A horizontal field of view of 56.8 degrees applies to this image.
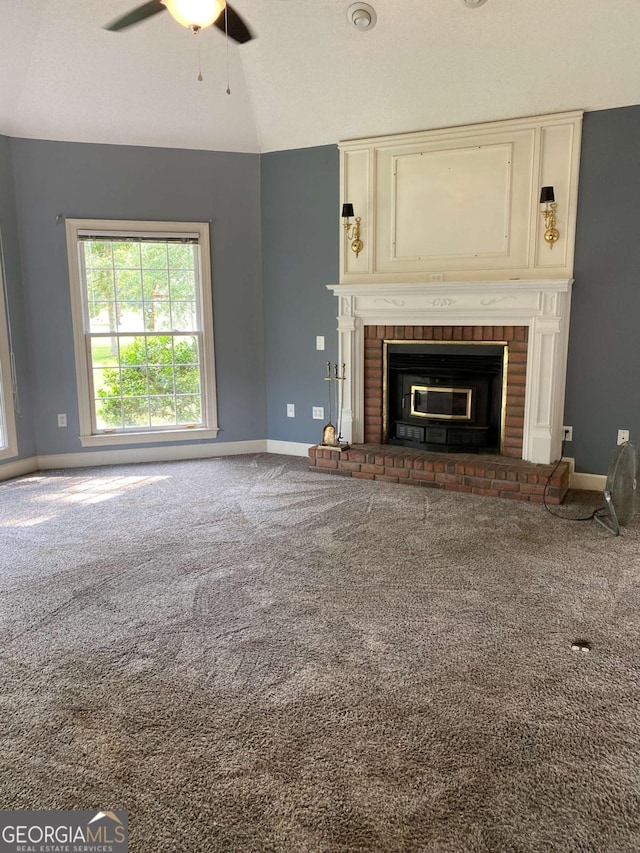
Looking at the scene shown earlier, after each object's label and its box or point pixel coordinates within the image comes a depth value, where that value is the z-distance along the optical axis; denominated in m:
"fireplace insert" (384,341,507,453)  4.75
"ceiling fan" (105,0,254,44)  2.72
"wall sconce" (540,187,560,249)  4.31
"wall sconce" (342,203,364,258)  5.03
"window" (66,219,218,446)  5.19
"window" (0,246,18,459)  4.92
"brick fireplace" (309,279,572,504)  4.36
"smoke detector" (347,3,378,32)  3.77
